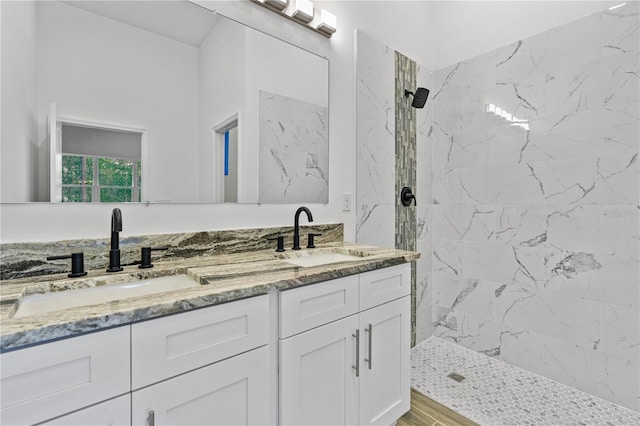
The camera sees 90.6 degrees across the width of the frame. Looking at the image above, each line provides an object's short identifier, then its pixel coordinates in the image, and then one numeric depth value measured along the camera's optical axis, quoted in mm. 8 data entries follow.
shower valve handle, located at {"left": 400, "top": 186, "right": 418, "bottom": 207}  2367
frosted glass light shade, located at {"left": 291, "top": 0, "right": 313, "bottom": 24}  1728
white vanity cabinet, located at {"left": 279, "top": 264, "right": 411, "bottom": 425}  1119
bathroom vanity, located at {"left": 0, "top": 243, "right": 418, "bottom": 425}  688
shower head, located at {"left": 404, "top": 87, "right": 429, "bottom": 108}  2264
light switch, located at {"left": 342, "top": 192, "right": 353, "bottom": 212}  2029
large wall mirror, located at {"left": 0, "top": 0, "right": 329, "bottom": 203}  1103
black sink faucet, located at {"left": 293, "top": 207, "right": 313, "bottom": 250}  1662
